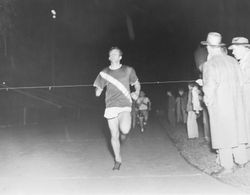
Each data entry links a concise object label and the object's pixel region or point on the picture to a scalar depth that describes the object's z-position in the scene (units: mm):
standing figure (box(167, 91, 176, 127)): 17219
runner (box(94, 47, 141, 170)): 7732
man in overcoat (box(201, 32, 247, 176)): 6816
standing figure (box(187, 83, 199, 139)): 11259
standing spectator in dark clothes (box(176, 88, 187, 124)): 15376
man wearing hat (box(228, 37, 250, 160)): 7329
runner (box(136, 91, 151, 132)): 15844
